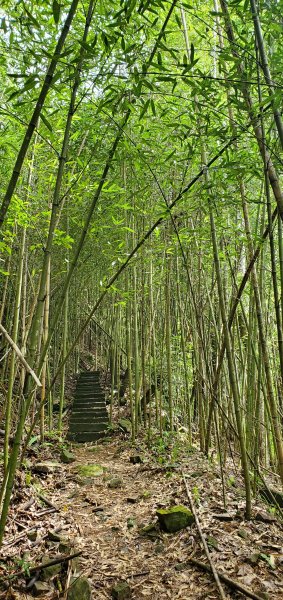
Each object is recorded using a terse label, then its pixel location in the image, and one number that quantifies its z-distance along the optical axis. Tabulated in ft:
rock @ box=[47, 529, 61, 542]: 8.00
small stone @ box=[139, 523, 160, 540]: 8.43
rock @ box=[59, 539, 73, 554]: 7.52
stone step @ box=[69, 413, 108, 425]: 20.39
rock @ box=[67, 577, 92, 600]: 6.26
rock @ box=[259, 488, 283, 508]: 9.57
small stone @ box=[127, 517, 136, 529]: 9.15
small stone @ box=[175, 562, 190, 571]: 7.13
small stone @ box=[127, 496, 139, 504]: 10.65
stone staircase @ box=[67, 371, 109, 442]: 18.89
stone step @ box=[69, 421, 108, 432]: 19.48
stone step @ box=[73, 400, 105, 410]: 22.51
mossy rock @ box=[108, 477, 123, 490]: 11.97
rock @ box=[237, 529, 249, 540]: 7.66
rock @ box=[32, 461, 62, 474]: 11.91
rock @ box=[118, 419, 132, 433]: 18.72
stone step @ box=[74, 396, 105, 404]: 23.11
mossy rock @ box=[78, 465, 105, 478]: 13.09
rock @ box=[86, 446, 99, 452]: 16.89
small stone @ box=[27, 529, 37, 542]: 7.87
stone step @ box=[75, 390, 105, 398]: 24.24
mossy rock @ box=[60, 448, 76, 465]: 14.28
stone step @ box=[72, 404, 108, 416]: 21.34
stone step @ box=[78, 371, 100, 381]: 28.60
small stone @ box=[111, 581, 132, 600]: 6.52
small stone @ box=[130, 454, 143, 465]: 14.12
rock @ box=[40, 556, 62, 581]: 6.70
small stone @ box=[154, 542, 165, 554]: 7.86
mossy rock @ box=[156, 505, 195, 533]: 8.37
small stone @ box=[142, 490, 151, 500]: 10.66
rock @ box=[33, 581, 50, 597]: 6.33
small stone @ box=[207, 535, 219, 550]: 7.40
